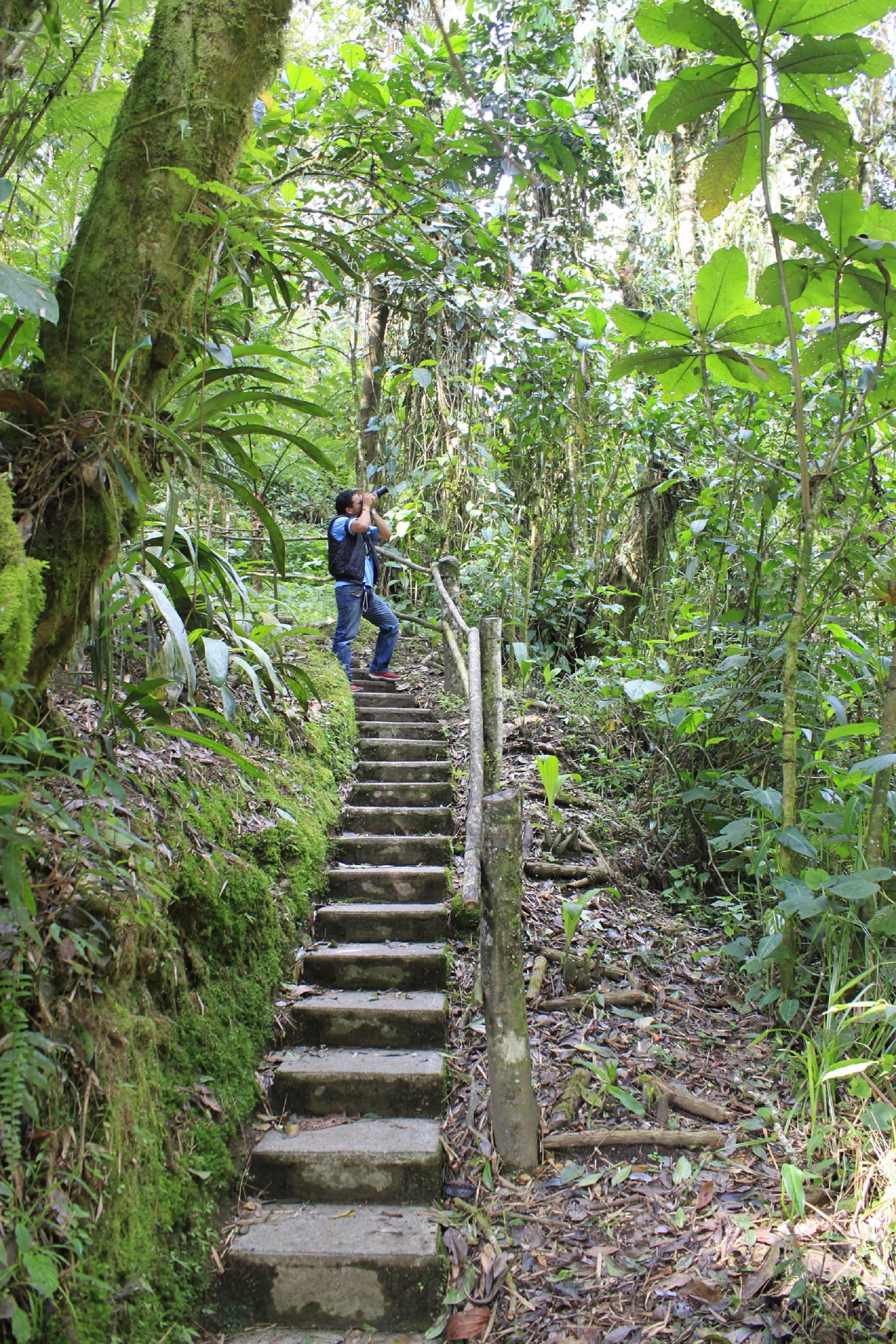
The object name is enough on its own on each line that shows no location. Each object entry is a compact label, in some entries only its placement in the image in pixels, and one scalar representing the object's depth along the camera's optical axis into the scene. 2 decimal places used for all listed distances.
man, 5.54
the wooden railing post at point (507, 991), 2.37
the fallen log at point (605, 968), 3.23
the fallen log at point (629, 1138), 2.40
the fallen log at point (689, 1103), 2.47
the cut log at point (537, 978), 3.11
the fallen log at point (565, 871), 3.89
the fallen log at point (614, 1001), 3.06
